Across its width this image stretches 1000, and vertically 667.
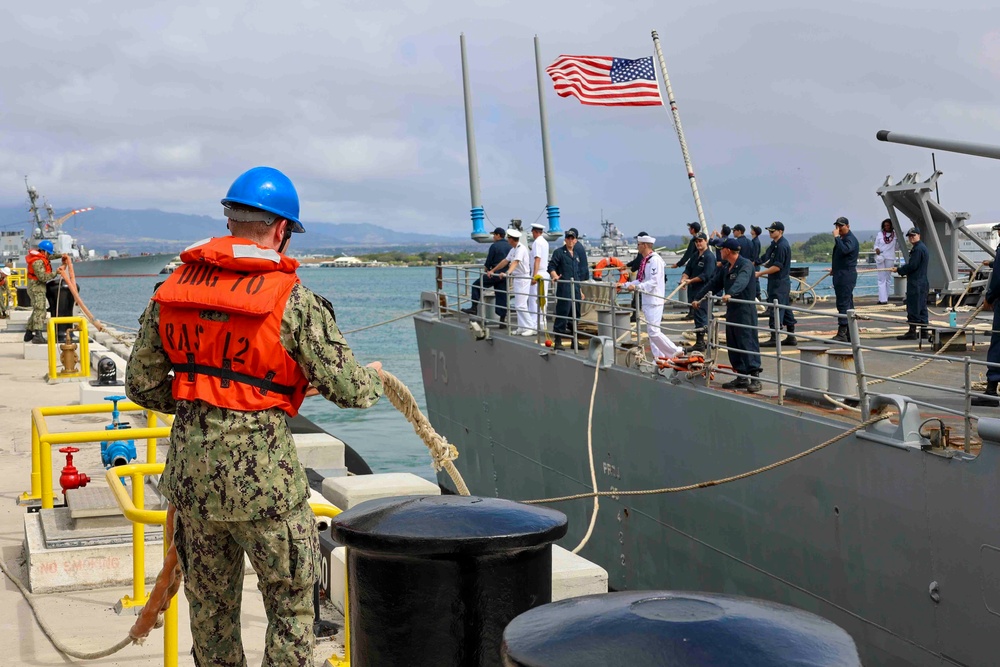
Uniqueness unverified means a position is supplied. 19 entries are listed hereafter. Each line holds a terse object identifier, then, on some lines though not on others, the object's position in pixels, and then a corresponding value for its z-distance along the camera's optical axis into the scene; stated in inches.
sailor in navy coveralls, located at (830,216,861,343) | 517.0
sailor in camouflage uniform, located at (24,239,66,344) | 781.3
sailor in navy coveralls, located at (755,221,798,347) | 544.4
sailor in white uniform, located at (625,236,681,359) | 465.1
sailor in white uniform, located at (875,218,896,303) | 745.0
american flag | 639.1
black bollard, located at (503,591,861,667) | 74.7
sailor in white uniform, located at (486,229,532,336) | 553.3
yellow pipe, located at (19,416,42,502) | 309.0
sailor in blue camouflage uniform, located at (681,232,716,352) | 489.4
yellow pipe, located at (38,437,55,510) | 266.5
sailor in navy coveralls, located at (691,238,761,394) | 368.5
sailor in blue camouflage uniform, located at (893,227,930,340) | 527.8
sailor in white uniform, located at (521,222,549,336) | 564.7
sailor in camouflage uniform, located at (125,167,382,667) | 132.1
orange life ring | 684.4
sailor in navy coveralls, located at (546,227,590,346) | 556.7
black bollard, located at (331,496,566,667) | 120.3
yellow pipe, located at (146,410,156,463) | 267.0
